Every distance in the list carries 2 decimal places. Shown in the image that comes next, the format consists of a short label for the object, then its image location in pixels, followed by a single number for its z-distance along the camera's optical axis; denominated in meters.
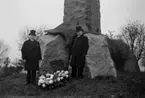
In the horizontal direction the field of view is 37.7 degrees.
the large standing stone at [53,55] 8.88
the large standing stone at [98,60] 8.12
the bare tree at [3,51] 41.16
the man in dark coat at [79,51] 7.61
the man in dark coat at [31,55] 7.52
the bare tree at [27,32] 33.78
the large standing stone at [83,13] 10.52
